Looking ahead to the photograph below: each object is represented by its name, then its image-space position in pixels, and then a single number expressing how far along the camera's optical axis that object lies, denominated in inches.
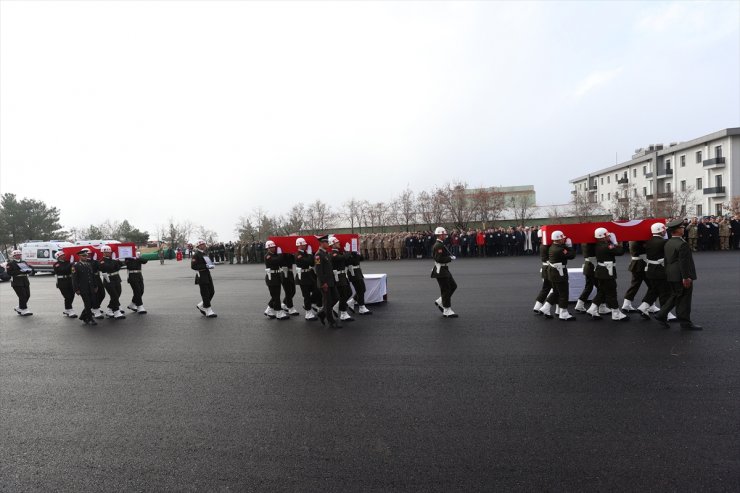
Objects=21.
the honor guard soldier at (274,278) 455.2
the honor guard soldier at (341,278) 431.2
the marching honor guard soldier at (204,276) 478.6
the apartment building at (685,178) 2044.8
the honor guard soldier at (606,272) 379.1
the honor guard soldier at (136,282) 523.2
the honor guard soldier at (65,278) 515.8
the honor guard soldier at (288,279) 466.9
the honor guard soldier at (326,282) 406.3
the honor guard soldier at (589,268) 399.9
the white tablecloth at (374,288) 513.7
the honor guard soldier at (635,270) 394.3
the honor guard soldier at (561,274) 387.5
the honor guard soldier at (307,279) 433.1
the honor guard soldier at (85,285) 472.1
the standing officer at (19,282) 547.8
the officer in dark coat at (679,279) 332.5
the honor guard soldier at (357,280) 468.4
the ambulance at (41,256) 1321.4
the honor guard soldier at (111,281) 504.7
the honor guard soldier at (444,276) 419.2
